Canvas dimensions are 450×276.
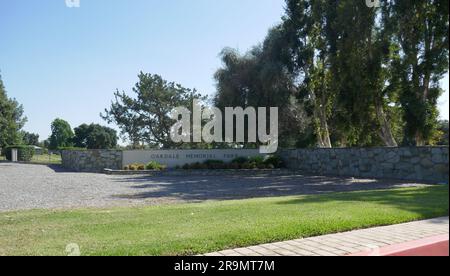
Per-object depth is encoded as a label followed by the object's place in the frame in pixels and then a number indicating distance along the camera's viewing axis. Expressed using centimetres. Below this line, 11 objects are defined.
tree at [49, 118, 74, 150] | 7331
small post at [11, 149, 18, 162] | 4309
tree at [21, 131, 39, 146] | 8967
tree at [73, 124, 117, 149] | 6050
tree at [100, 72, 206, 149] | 3241
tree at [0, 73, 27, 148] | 4347
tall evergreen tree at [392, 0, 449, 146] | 1697
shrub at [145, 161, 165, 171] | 2461
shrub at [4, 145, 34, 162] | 4347
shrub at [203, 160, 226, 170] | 2483
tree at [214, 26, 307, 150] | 2562
